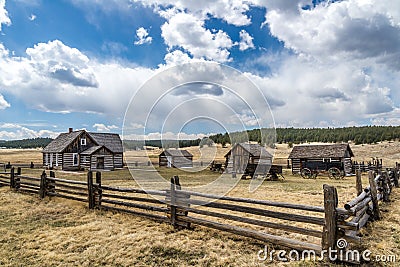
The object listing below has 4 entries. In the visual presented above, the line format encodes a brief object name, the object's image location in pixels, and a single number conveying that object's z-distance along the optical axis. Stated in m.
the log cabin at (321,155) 30.60
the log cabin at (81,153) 35.91
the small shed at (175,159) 40.92
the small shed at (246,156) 31.30
